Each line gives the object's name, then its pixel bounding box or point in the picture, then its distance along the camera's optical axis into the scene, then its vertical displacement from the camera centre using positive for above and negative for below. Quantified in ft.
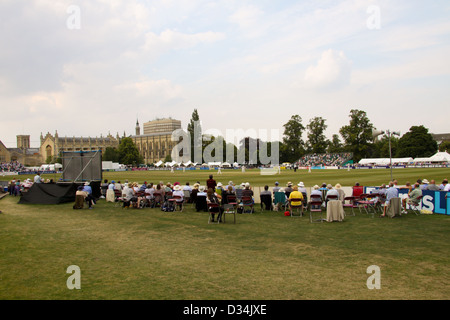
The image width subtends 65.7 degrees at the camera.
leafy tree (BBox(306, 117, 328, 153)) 331.16 +28.18
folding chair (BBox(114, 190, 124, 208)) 65.00 -6.08
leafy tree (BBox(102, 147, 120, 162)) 371.58 +10.34
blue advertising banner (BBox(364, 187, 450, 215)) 48.75 -5.89
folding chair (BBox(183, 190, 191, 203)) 66.85 -5.82
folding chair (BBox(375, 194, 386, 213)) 52.70 -6.23
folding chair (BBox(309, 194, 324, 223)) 45.83 -5.48
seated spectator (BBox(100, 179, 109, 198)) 78.43 -5.47
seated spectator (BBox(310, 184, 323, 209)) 49.96 -4.55
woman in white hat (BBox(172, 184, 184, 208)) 56.95 -5.28
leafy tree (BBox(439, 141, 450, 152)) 350.43 +14.33
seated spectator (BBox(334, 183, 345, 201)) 52.44 -4.68
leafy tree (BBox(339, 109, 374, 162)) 297.53 +25.28
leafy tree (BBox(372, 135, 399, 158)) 368.07 +14.93
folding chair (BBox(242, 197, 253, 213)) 53.42 -5.84
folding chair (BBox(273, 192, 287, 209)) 56.03 -5.85
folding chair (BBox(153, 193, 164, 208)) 61.87 -6.39
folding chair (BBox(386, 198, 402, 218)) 47.14 -6.35
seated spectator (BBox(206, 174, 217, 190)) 60.27 -3.40
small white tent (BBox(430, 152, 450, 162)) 233.76 +2.62
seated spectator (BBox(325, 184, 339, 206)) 47.98 -4.26
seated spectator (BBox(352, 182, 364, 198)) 55.52 -4.65
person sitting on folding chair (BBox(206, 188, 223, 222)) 45.36 -5.35
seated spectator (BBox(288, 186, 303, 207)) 48.96 -4.86
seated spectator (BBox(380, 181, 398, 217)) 47.95 -4.53
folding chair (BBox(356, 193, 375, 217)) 51.78 -6.02
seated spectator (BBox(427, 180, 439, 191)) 53.21 -3.98
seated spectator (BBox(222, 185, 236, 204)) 54.49 -4.71
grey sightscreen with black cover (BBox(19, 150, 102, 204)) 71.20 -3.70
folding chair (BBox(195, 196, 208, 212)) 56.29 -6.57
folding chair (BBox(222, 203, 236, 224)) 44.98 -5.71
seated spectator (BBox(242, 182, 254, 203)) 54.03 -4.64
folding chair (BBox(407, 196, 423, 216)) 50.59 -6.78
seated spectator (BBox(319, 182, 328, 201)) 57.67 -4.78
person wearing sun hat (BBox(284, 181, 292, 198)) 56.08 -4.45
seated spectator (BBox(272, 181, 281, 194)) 58.03 -4.41
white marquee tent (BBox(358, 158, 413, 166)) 263.49 +0.43
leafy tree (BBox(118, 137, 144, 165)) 372.58 +13.50
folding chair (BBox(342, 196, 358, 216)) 50.60 -6.38
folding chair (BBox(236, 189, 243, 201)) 56.22 -4.98
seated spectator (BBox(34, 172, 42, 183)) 86.42 -3.36
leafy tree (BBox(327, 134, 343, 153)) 349.80 +18.06
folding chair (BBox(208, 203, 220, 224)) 45.09 -5.78
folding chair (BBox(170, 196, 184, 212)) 56.74 -5.89
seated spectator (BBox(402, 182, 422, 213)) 50.37 -5.19
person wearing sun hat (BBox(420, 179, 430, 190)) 54.44 -3.99
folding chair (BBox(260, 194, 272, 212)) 56.70 -6.08
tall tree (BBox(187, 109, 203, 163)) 326.44 +28.12
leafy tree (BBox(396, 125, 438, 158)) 316.60 +15.71
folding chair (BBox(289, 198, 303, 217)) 49.14 -6.11
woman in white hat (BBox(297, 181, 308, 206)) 54.80 -4.65
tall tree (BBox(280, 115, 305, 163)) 342.23 +25.30
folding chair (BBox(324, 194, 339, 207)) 47.98 -4.84
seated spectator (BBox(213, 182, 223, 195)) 60.67 -4.54
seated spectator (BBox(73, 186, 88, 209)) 61.16 -5.99
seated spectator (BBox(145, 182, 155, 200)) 62.03 -5.31
